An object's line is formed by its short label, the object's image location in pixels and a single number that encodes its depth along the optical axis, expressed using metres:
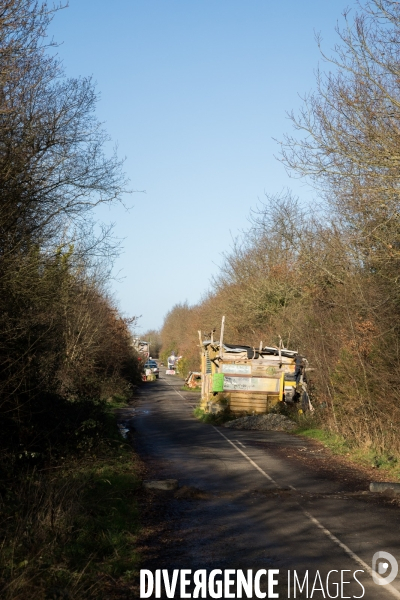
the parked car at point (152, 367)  85.12
